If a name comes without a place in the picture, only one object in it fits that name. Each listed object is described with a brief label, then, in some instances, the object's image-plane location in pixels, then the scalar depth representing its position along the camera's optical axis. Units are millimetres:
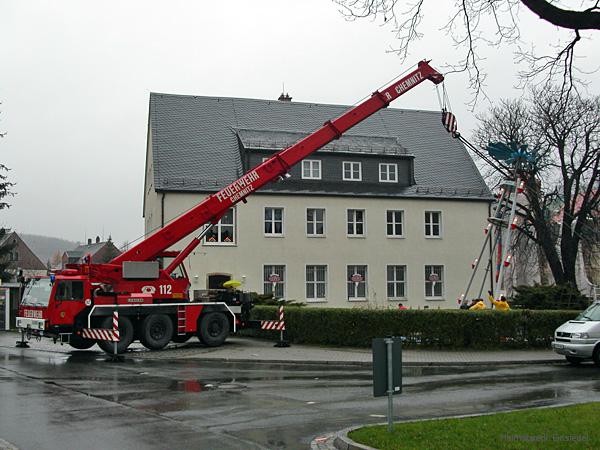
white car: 18672
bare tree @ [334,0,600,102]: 8414
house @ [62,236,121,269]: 98562
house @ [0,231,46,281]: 94369
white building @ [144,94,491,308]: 37000
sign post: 8609
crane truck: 21422
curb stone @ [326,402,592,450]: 8191
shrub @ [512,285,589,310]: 28781
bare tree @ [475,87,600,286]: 34906
